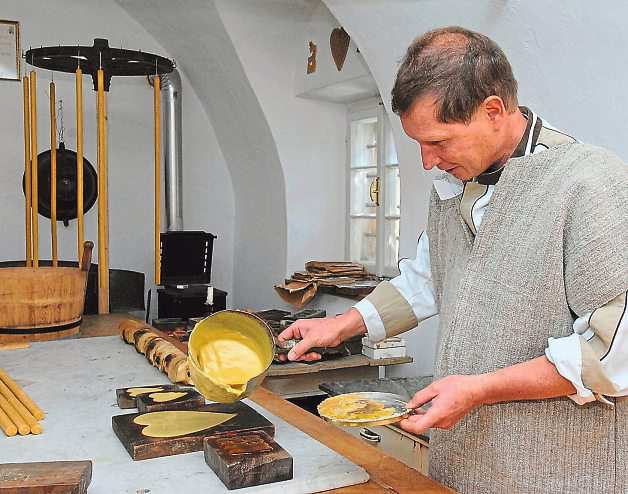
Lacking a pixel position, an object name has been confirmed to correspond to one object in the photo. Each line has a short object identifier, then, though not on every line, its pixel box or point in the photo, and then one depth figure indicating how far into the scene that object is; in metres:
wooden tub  2.68
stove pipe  5.46
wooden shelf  3.58
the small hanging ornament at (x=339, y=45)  4.62
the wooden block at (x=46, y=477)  1.24
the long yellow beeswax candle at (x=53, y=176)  3.13
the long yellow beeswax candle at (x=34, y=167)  3.02
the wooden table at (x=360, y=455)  1.42
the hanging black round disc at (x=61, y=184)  5.25
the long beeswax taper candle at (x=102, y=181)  3.00
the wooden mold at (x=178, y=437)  1.54
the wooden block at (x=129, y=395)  1.89
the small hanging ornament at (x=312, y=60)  4.97
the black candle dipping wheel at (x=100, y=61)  3.27
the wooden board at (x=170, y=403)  1.80
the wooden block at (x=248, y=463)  1.38
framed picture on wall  5.28
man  1.35
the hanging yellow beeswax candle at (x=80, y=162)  2.92
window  4.82
